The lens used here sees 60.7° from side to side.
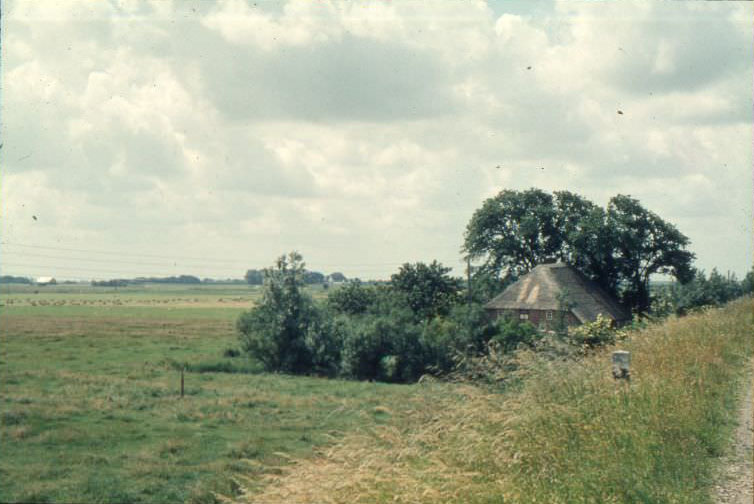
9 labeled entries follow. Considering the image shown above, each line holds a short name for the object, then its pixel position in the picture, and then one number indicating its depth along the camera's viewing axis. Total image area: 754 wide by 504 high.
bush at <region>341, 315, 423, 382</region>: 42.59
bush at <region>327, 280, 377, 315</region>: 50.25
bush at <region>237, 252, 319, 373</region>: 44.56
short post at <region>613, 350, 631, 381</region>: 9.54
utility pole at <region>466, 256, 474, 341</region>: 42.75
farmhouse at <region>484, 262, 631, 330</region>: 48.12
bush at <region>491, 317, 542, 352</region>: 38.91
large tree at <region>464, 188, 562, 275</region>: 62.44
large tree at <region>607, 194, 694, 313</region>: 61.75
